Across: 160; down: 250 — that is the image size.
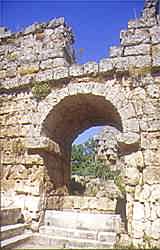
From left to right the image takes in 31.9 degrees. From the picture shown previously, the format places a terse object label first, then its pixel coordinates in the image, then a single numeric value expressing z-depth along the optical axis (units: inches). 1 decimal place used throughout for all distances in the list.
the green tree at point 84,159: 704.4
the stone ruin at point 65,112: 229.5
